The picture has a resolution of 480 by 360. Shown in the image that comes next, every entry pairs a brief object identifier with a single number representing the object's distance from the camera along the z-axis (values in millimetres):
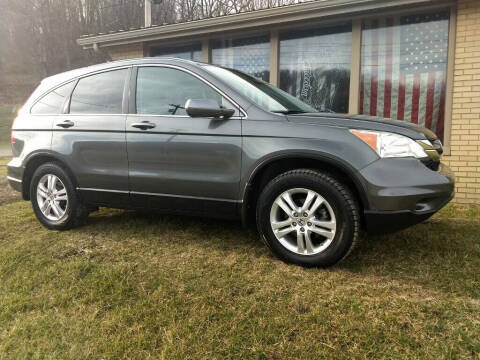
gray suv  2844
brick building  5508
